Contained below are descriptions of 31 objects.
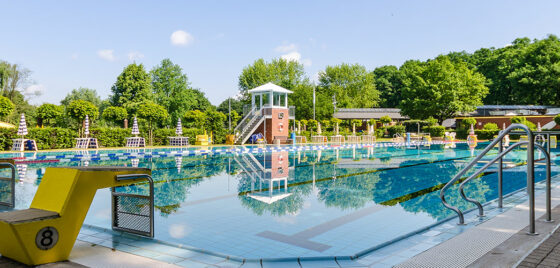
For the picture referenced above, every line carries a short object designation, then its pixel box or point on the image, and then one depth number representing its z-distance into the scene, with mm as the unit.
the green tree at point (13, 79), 43844
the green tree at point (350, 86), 62125
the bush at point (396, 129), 39781
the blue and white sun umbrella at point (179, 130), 24080
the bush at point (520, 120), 30323
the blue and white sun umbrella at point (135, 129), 21591
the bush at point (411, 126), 41656
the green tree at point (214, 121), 27781
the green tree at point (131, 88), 43000
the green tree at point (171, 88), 51188
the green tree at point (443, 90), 38656
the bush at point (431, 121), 36000
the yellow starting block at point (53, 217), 3045
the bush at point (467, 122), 32438
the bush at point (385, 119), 37250
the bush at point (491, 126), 33912
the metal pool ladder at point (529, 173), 4043
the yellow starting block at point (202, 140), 25828
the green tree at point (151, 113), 24208
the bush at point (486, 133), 32469
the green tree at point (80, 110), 20969
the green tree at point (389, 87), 63938
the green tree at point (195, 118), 26906
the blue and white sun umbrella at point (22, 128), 17672
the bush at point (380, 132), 40706
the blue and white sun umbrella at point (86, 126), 20062
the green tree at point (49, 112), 20766
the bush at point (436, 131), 34250
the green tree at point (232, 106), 65544
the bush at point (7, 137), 18578
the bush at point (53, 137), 19328
